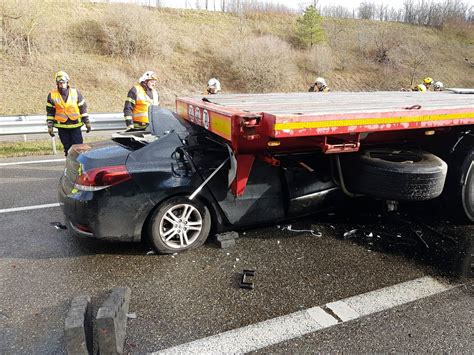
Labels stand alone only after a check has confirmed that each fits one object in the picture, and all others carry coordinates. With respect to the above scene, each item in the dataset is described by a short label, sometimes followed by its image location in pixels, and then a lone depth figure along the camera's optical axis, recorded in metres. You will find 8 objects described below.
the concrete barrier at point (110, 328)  2.24
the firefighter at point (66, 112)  6.50
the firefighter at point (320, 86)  8.98
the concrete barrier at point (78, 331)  2.18
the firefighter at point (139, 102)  6.77
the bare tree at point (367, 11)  51.53
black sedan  3.34
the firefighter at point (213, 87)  8.05
